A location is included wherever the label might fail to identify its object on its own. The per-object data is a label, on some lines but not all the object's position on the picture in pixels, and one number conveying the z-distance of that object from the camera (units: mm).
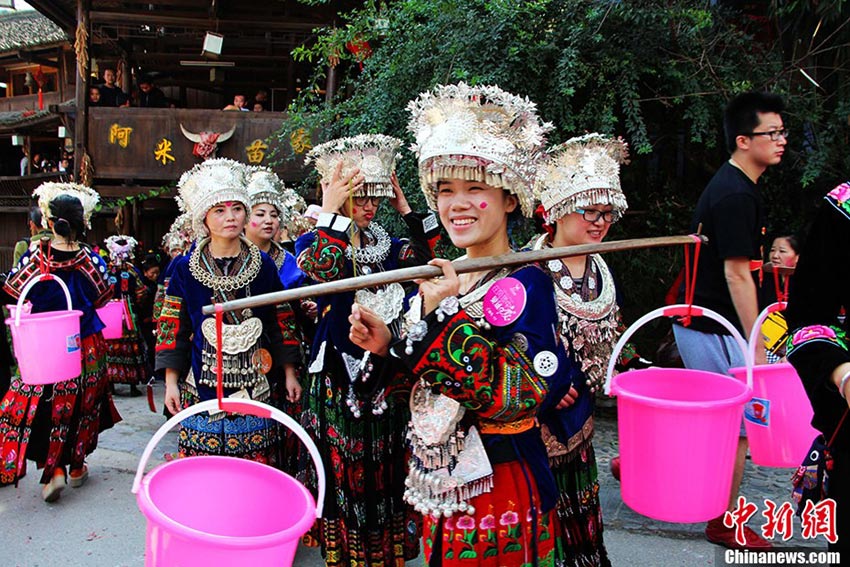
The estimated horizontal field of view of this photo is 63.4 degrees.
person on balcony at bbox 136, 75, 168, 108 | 12078
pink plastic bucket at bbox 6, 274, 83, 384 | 4125
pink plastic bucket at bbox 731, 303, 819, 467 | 2805
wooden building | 9492
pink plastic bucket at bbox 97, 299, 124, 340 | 6156
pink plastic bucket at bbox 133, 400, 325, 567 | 1624
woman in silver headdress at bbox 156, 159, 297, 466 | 3441
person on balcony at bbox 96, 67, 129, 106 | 10867
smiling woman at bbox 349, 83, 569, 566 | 1896
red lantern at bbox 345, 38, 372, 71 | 6541
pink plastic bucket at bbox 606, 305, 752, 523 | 2229
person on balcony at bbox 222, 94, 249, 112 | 11309
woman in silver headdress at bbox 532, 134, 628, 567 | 2865
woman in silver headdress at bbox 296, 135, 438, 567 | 3119
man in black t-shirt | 3227
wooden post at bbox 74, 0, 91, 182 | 9430
